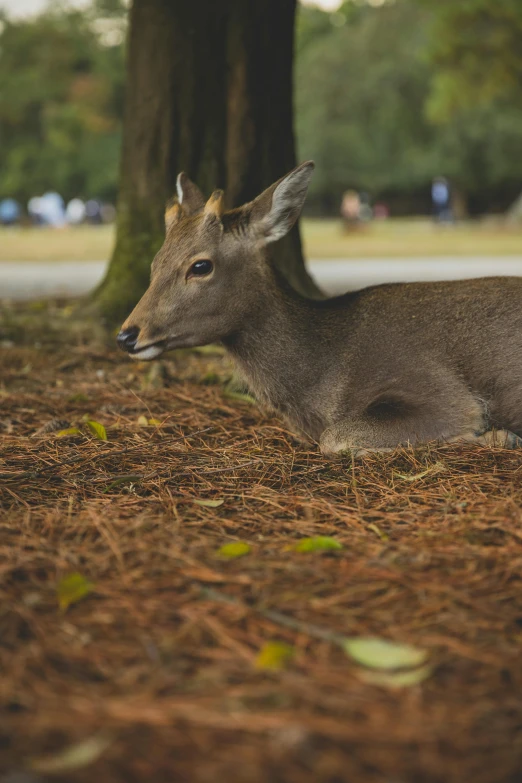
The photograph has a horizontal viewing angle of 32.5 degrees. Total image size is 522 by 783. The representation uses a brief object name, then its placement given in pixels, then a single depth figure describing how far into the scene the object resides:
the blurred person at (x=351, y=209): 34.66
